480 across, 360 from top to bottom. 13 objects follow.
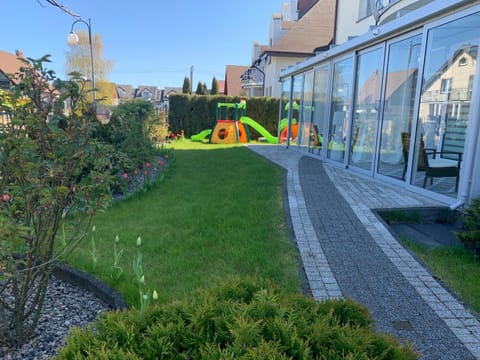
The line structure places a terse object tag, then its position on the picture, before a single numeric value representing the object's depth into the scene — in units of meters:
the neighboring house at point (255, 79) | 29.58
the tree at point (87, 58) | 40.75
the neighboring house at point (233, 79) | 40.36
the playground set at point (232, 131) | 16.00
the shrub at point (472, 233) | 3.68
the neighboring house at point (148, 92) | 78.07
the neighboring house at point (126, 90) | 80.25
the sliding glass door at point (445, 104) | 5.46
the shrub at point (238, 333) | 1.28
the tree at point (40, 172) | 1.90
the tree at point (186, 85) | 39.34
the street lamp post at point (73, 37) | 11.88
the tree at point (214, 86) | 37.29
